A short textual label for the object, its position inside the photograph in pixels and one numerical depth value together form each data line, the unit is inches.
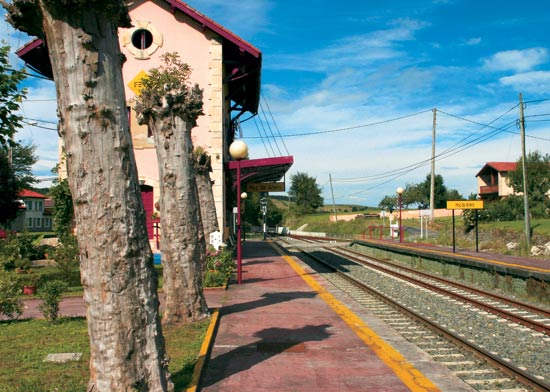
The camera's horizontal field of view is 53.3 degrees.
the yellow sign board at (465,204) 912.3
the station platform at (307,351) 239.6
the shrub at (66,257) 594.9
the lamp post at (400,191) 1354.6
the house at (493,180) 2630.4
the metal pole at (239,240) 570.0
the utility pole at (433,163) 1595.8
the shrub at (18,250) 665.0
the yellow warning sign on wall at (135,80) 863.7
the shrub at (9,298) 372.2
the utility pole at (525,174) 971.9
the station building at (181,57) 864.2
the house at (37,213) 3038.9
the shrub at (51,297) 360.2
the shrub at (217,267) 554.9
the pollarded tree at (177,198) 369.1
